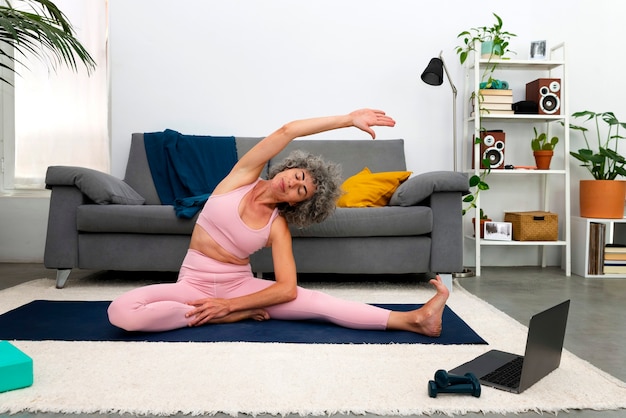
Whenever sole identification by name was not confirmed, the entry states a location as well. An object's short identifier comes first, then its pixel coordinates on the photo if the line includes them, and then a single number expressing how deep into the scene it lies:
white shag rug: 1.56
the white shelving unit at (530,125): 4.13
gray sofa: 3.32
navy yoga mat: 2.23
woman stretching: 2.30
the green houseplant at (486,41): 4.13
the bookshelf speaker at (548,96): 4.21
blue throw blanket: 3.97
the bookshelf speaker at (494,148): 4.20
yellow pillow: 3.59
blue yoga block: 1.64
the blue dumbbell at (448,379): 1.64
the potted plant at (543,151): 4.24
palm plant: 2.36
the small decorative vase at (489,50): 4.20
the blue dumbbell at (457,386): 1.64
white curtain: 4.55
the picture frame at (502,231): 4.12
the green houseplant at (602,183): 4.14
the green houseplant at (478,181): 4.00
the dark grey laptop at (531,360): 1.67
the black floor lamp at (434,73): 3.88
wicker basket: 4.09
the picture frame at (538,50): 4.27
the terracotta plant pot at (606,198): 4.14
